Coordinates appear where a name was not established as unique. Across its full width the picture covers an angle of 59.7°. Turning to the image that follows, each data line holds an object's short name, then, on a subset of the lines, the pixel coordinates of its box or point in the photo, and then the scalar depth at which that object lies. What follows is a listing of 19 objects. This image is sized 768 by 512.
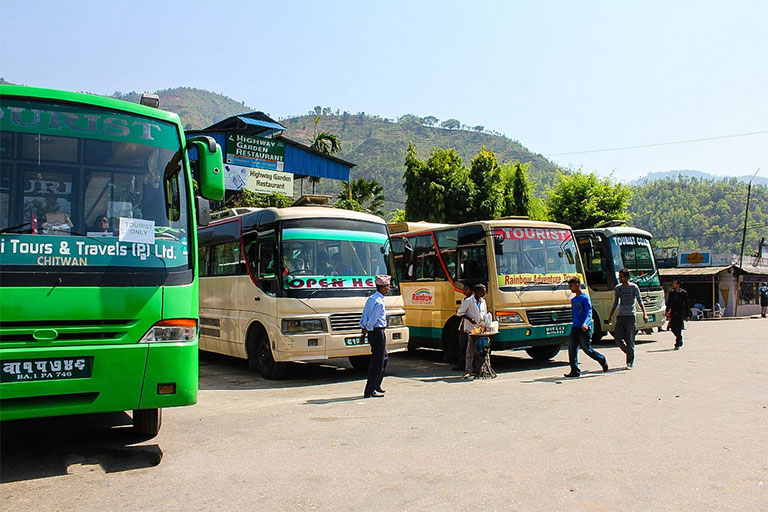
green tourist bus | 5.45
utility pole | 40.53
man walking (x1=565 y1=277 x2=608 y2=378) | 11.70
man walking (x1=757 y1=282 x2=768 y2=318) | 37.16
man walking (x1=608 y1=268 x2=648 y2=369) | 12.62
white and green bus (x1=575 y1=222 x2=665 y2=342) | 18.17
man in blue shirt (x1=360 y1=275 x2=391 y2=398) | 9.73
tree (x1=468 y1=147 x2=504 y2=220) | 35.56
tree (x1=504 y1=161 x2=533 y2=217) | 37.94
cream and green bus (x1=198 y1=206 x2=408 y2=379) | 10.99
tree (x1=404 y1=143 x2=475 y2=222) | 35.31
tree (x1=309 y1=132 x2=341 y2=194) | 45.28
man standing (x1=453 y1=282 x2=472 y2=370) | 12.06
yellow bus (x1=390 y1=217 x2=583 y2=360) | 12.80
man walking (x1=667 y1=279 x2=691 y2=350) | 17.05
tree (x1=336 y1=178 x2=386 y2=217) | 46.66
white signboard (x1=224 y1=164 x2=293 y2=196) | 33.41
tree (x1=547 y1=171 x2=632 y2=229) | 34.72
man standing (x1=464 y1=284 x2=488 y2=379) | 11.88
